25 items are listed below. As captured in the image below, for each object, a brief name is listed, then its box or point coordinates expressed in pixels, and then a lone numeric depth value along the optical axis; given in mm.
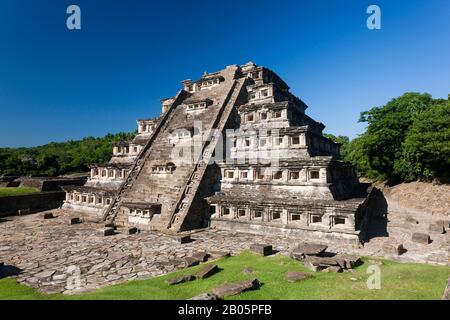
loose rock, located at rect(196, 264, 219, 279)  9898
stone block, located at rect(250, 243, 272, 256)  12672
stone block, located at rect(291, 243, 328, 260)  11602
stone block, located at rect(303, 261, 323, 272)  10203
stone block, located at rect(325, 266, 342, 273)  10039
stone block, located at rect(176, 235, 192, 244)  15220
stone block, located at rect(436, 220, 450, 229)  17486
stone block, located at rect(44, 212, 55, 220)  23394
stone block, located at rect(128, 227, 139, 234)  17406
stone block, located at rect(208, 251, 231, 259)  12708
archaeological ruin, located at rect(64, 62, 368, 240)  16359
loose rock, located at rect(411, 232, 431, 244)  14558
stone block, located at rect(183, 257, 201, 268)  11584
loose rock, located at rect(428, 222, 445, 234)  16672
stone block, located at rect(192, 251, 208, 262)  12147
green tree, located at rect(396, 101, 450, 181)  25984
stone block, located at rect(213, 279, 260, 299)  7910
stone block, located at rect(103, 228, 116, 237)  16969
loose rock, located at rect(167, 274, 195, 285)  9407
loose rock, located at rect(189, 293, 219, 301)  7438
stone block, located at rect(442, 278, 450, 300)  6466
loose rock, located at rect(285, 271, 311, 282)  8995
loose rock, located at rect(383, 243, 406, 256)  12759
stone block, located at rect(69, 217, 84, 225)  20609
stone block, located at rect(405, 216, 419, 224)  19392
